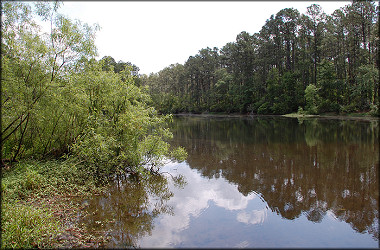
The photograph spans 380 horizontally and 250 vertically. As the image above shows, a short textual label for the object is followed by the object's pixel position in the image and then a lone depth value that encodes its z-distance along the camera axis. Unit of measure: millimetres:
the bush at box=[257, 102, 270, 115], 50000
